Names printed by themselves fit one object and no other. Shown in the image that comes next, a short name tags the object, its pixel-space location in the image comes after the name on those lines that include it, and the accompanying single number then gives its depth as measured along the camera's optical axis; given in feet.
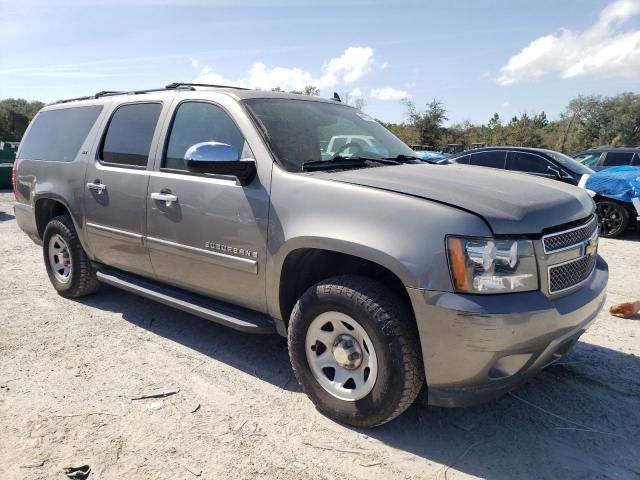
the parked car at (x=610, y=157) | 39.58
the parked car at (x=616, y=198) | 28.14
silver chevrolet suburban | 7.86
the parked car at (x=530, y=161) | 30.79
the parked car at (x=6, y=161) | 48.52
